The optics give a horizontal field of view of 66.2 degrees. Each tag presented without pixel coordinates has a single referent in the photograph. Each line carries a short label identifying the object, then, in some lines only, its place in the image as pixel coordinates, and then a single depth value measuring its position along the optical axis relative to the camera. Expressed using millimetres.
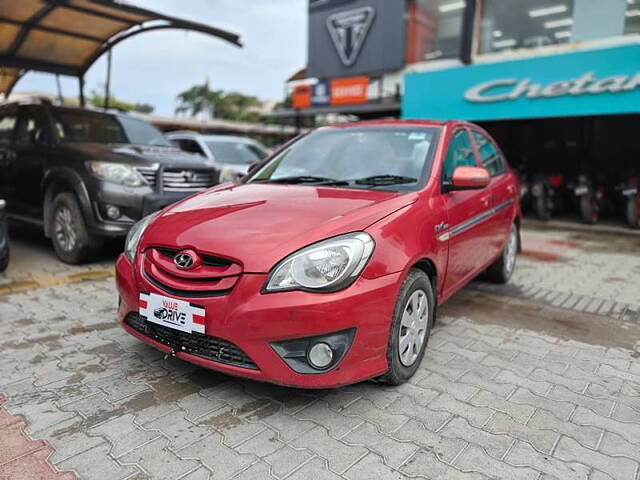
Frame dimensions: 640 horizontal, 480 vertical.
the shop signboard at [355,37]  13297
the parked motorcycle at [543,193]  10477
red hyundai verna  2270
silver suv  9055
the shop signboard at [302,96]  14711
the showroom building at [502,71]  9320
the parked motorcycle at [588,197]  10016
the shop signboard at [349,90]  13827
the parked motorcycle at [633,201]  9328
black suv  4926
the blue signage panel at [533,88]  8750
